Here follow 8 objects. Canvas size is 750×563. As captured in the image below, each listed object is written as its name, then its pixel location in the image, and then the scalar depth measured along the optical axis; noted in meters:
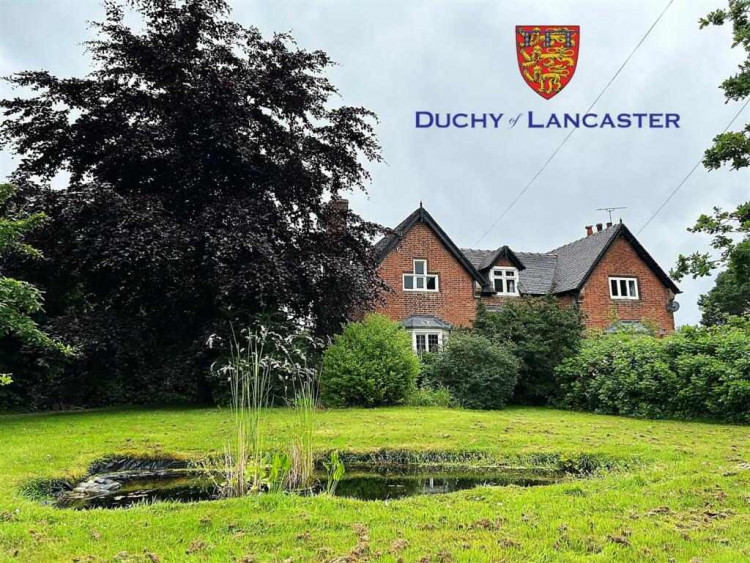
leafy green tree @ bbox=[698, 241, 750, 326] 44.12
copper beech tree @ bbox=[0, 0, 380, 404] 13.33
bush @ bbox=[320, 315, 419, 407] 14.98
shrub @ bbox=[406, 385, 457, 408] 15.96
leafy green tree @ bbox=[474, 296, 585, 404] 18.80
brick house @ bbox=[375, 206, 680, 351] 24.36
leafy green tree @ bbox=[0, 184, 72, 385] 10.35
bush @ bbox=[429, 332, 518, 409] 16.98
